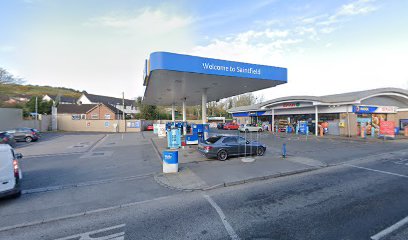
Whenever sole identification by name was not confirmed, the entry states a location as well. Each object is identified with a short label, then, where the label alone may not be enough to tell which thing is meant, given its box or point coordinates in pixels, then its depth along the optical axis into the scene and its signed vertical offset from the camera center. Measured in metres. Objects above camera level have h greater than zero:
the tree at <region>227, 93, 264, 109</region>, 64.12 +7.63
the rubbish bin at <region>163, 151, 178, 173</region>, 8.02 -1.76
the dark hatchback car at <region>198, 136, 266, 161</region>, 10.20 -1.50
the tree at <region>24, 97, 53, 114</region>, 41.94 +4.04
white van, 5.10 -1.40
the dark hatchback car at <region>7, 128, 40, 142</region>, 20.00 -1.16
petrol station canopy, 9.27 +2.87
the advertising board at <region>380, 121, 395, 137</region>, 18.39 -0.88
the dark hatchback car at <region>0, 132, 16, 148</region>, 15.31 -1.20
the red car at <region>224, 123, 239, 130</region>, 35.25 -0.91
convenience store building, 21.35 +1.31
